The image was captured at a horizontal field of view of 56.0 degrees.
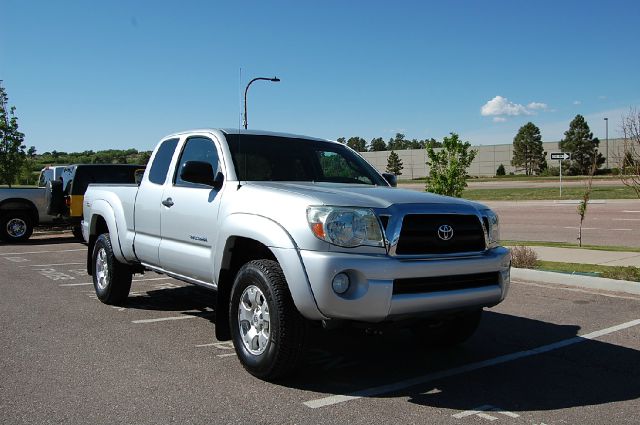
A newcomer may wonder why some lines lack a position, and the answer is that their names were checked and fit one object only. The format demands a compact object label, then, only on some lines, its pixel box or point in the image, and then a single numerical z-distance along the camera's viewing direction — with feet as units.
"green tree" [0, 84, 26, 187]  74.33
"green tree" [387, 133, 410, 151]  527.52
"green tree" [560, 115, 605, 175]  236.84
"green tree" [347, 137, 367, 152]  404.36
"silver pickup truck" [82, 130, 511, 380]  13.53
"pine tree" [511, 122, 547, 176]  268.62
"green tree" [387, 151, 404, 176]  298.97
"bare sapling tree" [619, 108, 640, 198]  32.58
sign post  109.40
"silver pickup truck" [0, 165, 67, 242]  51.26
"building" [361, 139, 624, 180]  294.25
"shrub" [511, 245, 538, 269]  31.76
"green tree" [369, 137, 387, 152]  422.82
